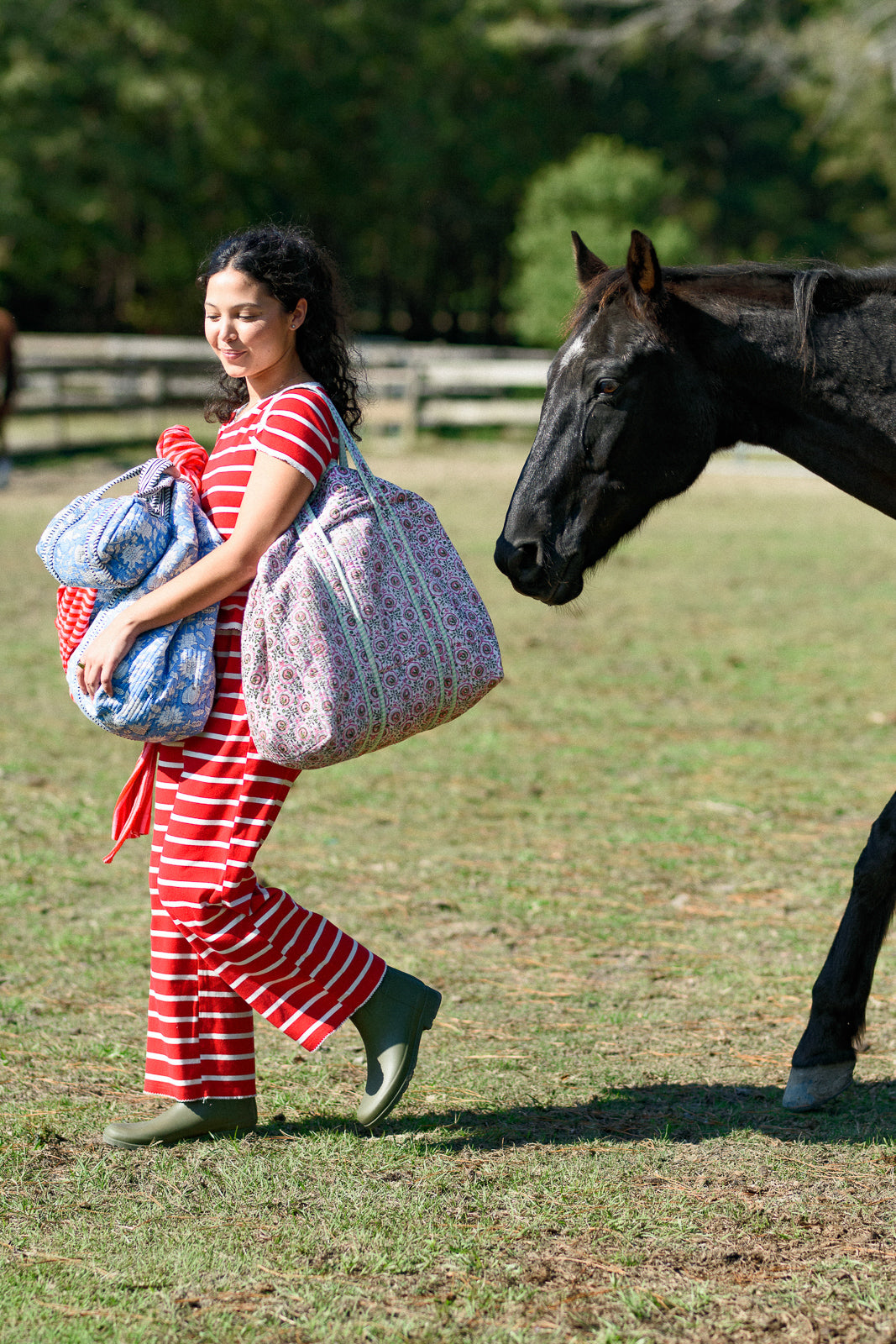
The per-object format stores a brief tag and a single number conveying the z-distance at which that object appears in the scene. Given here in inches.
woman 215.3
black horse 246.5
